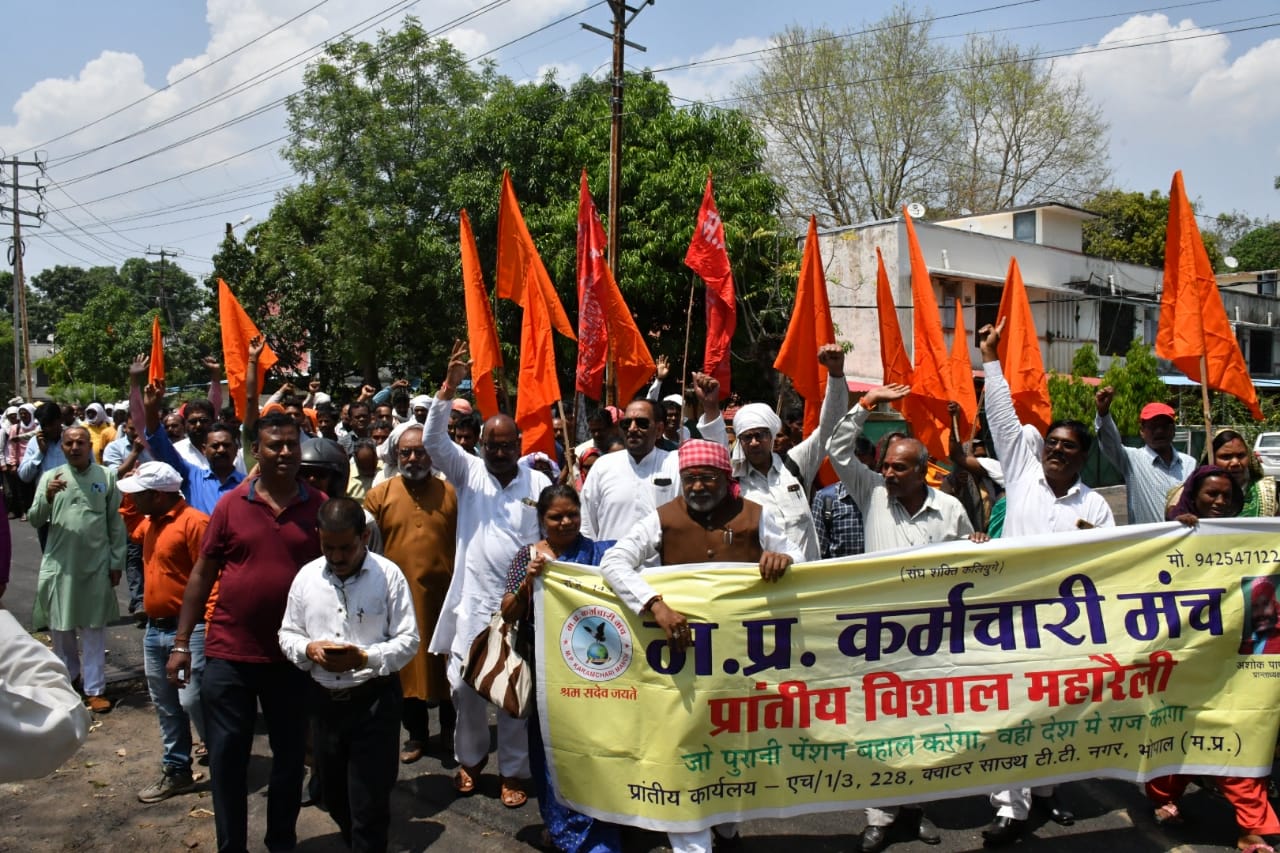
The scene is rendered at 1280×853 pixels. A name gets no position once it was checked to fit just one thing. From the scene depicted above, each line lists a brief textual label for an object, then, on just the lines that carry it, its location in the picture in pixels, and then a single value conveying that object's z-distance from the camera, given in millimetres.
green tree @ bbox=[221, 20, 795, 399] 17984
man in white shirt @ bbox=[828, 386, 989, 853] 4531
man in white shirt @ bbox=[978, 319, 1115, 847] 4961
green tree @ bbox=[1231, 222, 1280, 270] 50000
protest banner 4109
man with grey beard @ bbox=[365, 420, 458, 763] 5520
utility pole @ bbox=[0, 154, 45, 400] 35906
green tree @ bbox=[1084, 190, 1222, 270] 35469
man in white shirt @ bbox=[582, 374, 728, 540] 5531
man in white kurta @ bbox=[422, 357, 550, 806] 5098
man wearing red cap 6234
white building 25359
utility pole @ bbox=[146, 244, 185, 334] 60350
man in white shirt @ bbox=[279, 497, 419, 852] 4039
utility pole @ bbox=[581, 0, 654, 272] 14703
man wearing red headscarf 4051
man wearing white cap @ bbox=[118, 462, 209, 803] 5055
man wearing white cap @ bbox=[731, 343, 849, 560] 5066
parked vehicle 22438
